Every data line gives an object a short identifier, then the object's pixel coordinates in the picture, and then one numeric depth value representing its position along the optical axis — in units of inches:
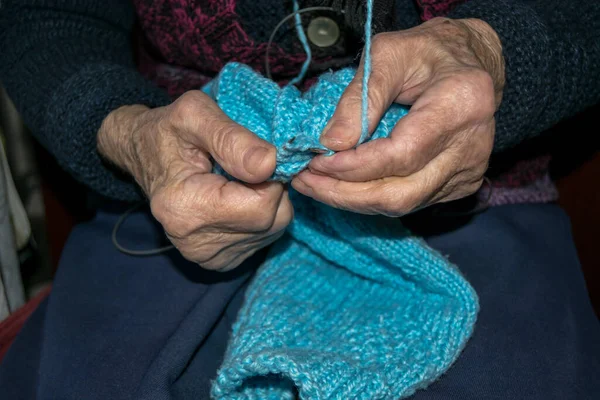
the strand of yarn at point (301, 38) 33.1
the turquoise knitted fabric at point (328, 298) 26.5
